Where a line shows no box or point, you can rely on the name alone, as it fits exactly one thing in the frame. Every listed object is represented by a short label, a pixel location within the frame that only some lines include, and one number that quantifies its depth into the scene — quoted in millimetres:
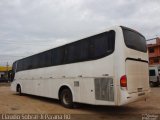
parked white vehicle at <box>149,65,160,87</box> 14854
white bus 4736
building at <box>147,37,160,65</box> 28885
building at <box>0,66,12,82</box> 31553
